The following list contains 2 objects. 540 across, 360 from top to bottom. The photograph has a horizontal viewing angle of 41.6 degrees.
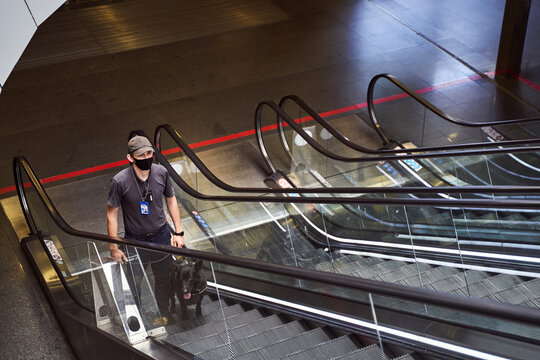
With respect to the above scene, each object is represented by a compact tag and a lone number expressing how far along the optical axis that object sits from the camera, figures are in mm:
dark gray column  11227
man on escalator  5000
